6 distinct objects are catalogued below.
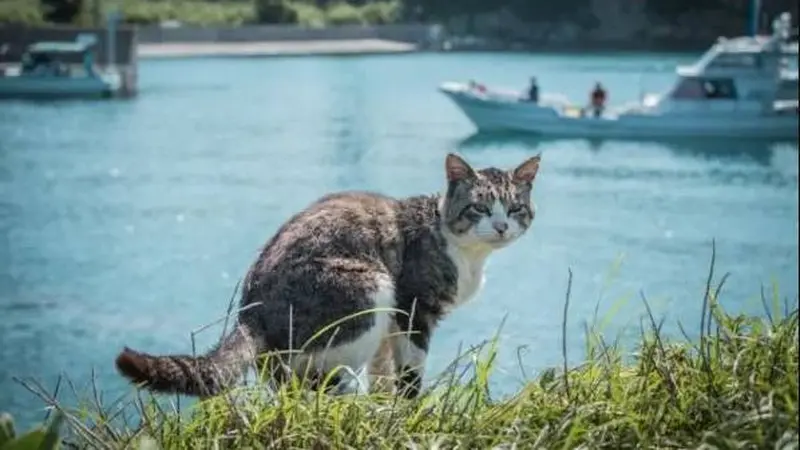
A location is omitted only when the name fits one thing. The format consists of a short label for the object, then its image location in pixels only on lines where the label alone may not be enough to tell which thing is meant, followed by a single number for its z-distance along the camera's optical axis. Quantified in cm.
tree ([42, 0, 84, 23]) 2270
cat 254
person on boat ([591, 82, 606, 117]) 1947
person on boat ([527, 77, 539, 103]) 1905
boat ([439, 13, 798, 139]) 1906
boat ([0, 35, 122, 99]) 2273
